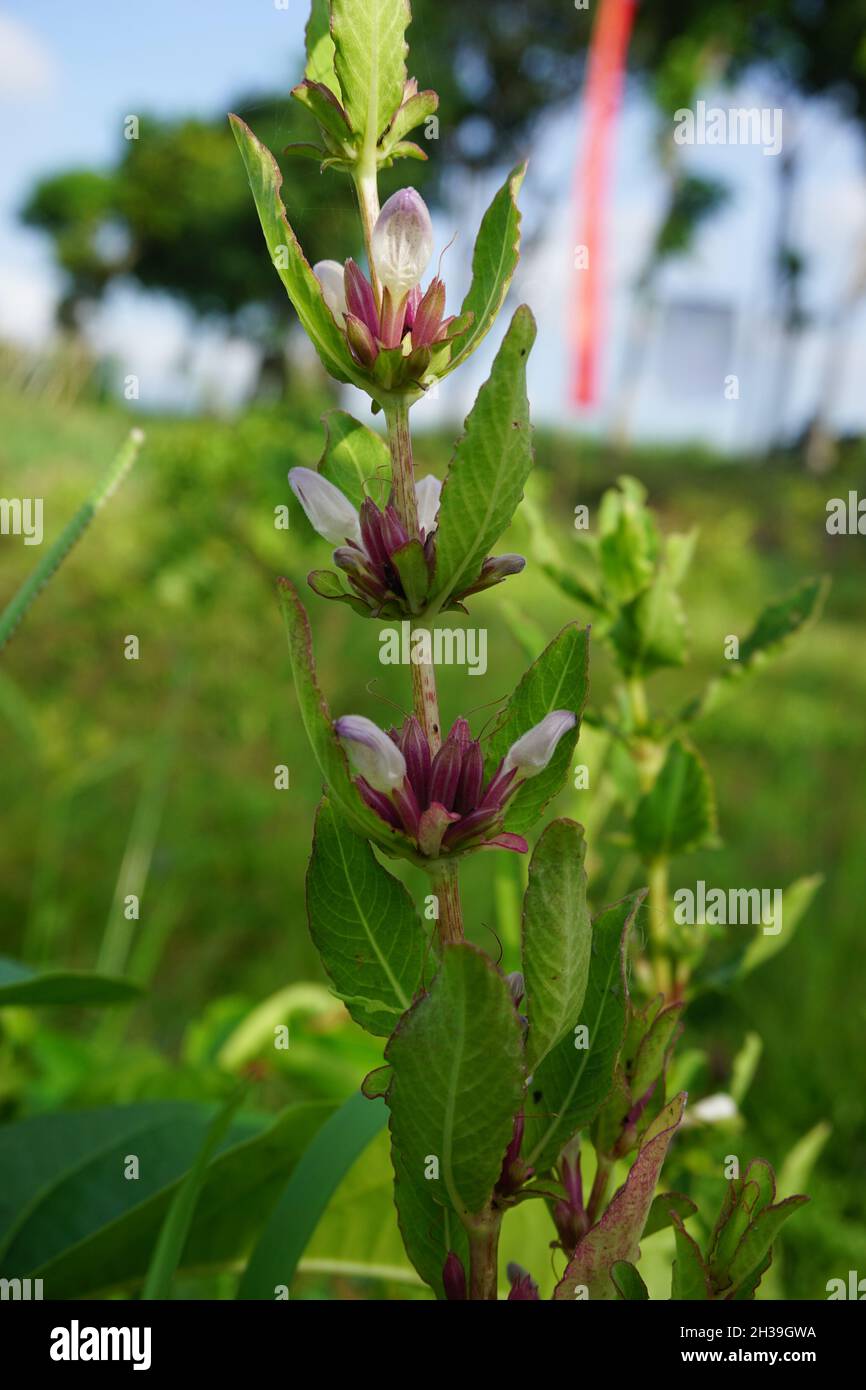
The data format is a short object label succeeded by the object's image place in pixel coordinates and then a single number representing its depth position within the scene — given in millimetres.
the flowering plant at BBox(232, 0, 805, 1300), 213
